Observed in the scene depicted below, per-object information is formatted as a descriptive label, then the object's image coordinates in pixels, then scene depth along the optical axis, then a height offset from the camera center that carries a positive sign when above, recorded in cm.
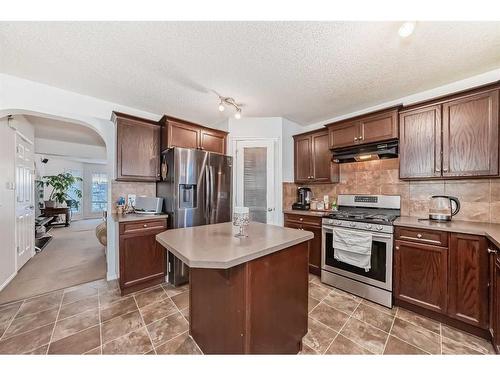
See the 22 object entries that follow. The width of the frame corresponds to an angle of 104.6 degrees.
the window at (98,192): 795 -23
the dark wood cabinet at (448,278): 162 -87
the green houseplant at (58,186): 615 +3
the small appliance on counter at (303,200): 337 -25
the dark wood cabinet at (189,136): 275 +77
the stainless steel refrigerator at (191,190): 255 -6
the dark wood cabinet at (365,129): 238 +76
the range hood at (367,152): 242 +45
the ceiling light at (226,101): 252 +118
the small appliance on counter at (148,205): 273 -27
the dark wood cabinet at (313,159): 308 +44
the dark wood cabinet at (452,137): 183 +51
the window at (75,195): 721 -32
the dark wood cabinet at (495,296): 142 -85
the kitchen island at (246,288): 112 -68
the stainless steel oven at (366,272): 209 -101
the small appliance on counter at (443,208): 211 -25
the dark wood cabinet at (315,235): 276 -71
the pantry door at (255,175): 330 +19
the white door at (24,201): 288 -23
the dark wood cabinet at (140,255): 229 -86
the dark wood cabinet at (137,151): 262 +51
